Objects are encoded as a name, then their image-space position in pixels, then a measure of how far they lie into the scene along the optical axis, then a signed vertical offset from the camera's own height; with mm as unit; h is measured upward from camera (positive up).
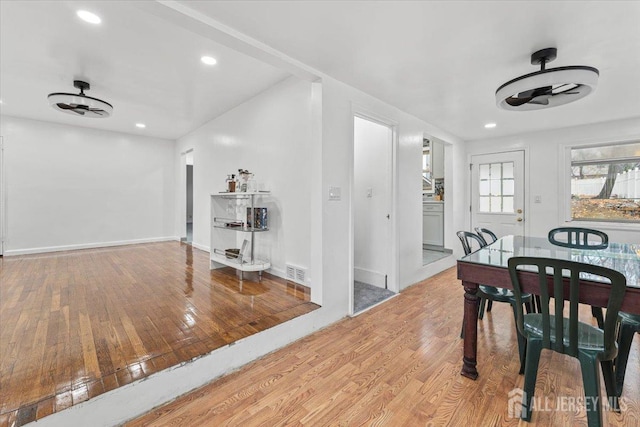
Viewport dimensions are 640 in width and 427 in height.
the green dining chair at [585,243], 2195 -298
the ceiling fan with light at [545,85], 2023 +1008
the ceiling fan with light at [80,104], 3244 +1327
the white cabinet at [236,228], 3539 -223
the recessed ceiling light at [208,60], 2775 +1560
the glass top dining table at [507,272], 1423 -365
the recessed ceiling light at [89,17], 2092 +1511
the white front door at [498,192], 4902 +378
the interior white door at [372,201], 3637 +148
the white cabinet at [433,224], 5529 -248
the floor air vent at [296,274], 3217 -742
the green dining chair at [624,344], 1707 -824
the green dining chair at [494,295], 1979 -663
